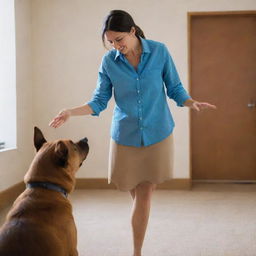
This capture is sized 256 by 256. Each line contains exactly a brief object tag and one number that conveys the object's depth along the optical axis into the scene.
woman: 2.21
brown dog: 1.54
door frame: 4.86
